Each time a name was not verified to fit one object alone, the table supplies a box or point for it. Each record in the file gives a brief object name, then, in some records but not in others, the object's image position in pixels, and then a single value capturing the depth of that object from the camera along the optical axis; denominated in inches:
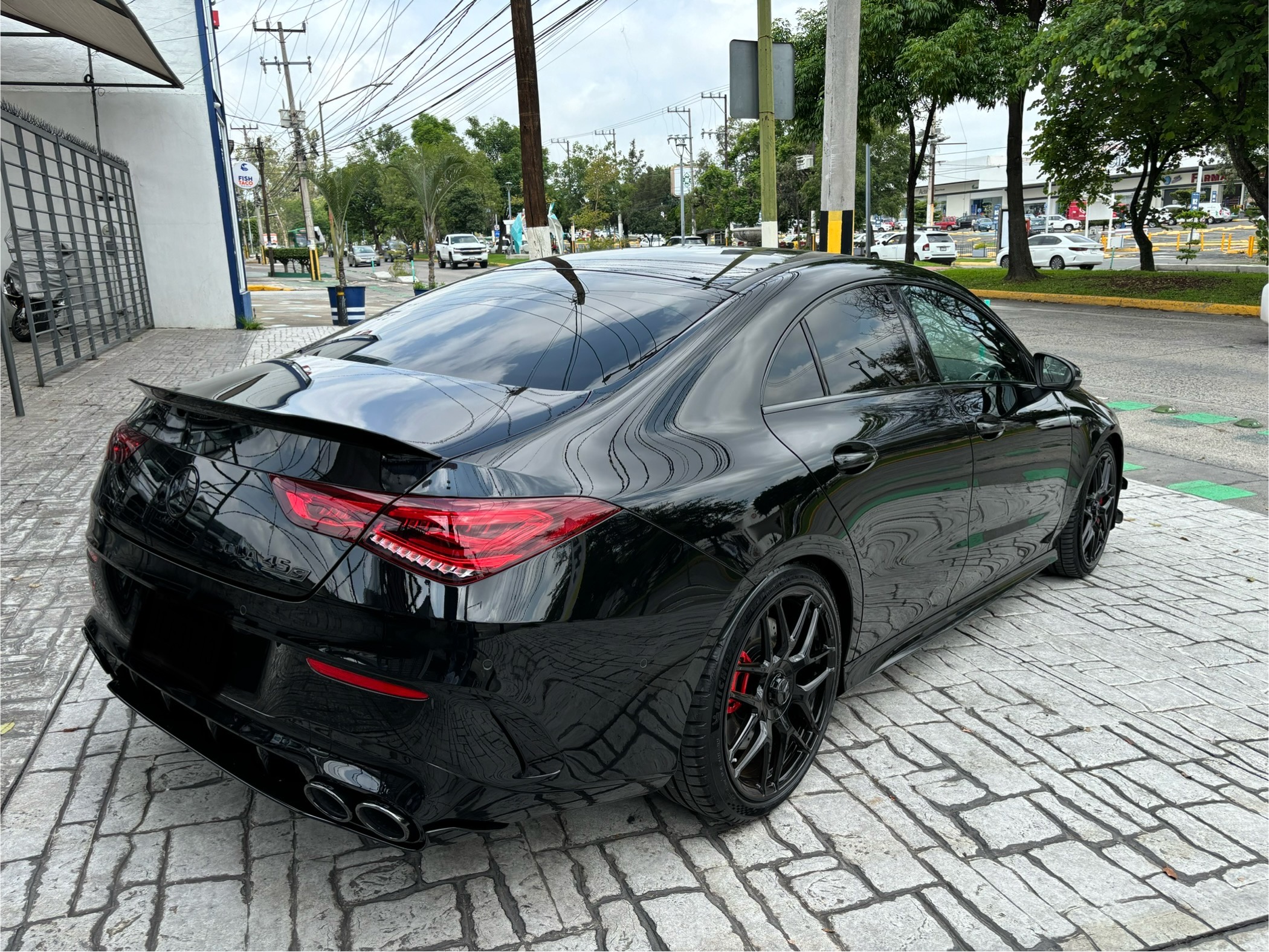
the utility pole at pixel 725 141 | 3187.5
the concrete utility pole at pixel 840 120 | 373.1
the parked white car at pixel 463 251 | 1984.5
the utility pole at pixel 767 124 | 390.9
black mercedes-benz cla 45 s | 79.4
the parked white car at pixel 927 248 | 1471.5
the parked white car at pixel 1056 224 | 2266.2
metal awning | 407.2
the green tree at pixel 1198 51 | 566.3
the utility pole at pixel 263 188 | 2571.4
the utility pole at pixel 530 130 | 534.6
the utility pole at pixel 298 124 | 1785.2
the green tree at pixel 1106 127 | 680.4
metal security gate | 397.1
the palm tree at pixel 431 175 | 1138.0
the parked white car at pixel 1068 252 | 1270.9
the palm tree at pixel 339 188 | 1051.3
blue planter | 691.4
